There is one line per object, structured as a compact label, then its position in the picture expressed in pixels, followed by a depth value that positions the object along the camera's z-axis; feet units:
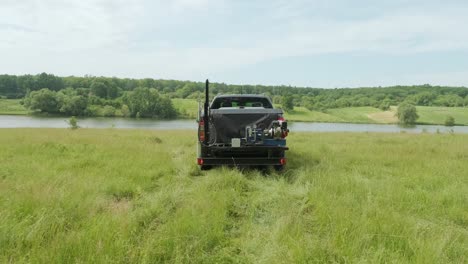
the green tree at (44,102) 312.50
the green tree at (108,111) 313.73
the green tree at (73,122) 102.78
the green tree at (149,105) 313.73
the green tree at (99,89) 398.42
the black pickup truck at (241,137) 23.89
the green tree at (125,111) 314.47
